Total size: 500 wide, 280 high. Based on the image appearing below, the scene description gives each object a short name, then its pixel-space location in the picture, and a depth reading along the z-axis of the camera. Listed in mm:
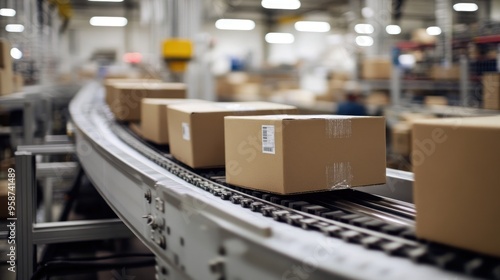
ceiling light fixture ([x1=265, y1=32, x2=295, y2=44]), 21422
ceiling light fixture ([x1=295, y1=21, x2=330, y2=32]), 20234
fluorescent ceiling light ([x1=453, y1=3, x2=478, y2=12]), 12705
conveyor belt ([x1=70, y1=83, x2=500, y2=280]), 940
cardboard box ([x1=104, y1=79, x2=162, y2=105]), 3990
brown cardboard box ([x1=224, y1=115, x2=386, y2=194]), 1498
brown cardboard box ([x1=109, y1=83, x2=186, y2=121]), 3324
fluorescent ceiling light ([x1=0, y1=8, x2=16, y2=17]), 5421
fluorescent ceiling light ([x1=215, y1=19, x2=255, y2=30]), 20048
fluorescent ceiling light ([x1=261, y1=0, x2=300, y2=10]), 15316
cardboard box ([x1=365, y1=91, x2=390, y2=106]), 8628
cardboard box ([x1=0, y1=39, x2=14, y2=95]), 3777
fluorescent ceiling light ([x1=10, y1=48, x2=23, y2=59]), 5138
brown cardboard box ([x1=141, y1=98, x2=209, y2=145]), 2539
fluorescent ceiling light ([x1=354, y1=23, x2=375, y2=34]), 8977
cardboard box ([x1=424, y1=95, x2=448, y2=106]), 7308
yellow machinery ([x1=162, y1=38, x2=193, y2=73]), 6727
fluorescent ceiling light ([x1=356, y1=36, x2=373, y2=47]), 9560
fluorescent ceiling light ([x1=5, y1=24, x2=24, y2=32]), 5223
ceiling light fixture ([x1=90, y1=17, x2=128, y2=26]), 19328
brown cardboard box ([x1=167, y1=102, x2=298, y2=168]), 1941
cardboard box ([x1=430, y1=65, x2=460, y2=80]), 7391
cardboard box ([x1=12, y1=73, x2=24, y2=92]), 4334
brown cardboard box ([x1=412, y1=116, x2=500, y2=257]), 955
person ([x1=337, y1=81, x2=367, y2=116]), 6950
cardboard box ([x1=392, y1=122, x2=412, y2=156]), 5737
